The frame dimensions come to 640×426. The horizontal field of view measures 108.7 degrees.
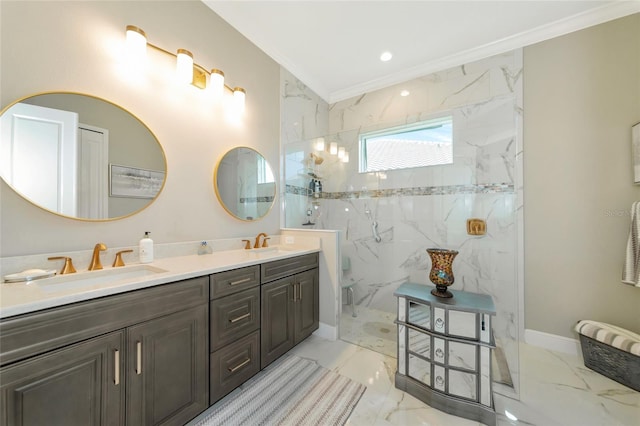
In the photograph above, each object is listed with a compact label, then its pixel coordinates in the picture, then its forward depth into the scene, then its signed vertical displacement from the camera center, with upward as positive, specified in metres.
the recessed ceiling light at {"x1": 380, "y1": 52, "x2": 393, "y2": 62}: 2.44 +1.71
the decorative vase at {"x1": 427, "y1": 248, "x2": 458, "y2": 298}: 1.51 -0.39
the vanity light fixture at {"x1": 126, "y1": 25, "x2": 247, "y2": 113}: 1.38 +1.05
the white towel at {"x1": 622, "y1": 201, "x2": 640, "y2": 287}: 1.65 -0.28
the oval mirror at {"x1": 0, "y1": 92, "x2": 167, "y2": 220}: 1.08 +0.32
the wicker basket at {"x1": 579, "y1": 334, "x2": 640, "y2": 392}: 1.52 -1.05
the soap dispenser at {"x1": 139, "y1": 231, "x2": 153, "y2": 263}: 1.41 -0.22
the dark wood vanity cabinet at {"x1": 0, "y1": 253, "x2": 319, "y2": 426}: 0.77 -0.61
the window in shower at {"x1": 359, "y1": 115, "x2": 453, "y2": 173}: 2.29 +0.75
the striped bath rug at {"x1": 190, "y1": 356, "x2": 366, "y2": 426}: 1.33 -1.19
